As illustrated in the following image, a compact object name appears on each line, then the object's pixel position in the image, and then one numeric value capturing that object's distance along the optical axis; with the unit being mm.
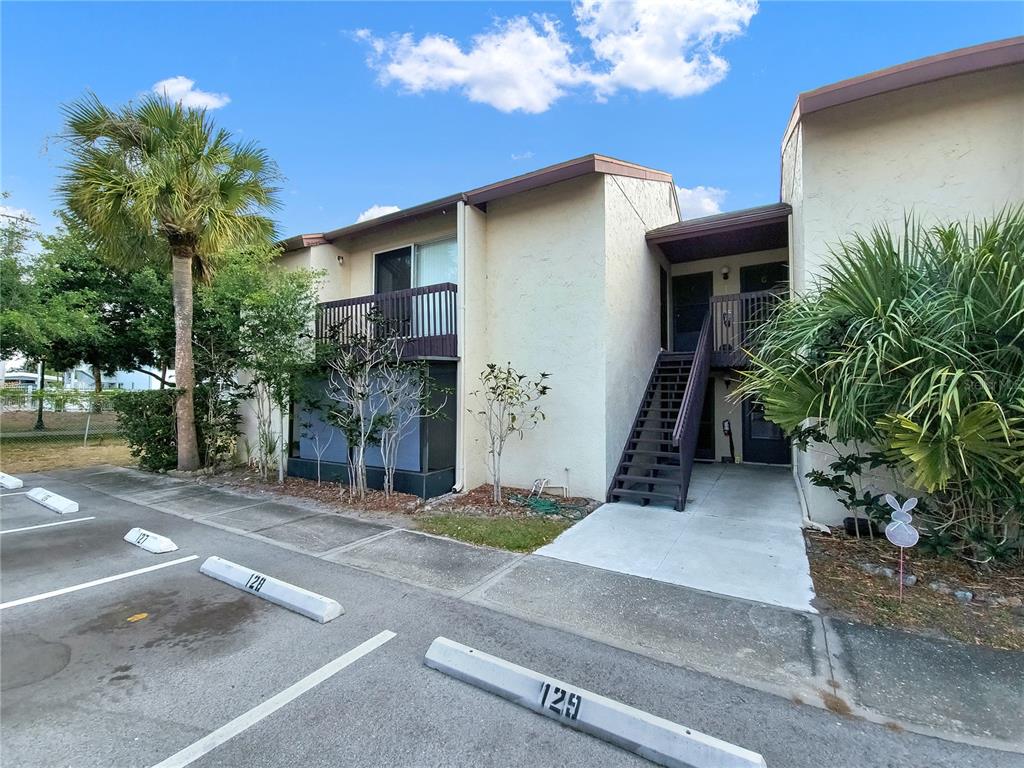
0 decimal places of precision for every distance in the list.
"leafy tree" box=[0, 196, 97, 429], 10047
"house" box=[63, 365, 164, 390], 34894
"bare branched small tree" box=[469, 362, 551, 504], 7738
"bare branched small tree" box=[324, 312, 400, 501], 7629
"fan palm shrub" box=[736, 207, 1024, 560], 3838
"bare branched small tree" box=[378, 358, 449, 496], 7723
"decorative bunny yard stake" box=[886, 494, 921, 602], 3713
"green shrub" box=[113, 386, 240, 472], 10188
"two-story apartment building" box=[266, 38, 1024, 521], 5793
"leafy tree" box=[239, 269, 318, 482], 8391
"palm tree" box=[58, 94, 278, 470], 8172
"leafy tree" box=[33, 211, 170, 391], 11656
